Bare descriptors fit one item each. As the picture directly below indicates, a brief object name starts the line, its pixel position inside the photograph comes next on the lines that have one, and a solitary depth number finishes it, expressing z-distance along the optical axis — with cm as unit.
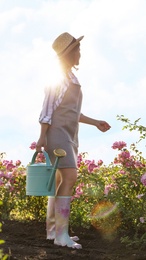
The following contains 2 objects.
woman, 466
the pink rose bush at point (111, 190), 562
